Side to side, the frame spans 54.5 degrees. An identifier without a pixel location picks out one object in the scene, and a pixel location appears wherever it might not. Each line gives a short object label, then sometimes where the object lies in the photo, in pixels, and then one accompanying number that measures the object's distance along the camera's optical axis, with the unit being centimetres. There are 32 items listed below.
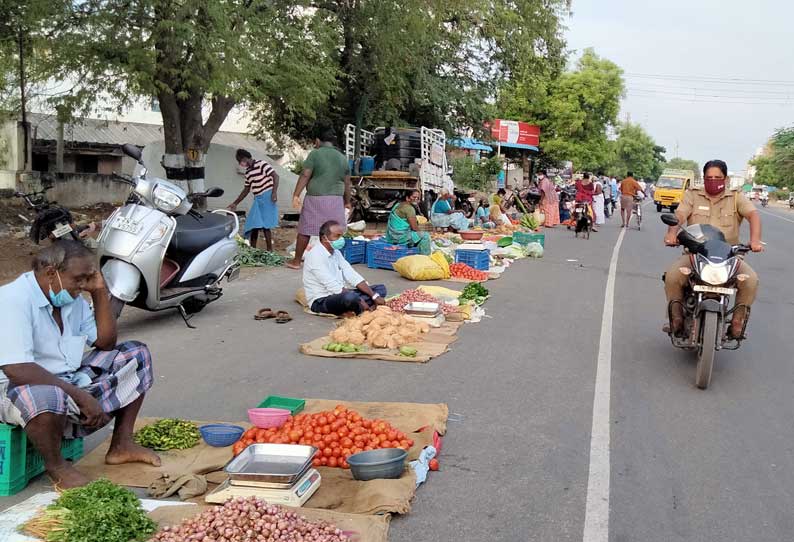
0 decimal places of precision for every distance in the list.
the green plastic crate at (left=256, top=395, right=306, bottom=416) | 542
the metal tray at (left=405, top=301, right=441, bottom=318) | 892
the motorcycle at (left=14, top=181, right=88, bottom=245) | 640
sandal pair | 896
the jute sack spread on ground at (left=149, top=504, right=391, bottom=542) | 365
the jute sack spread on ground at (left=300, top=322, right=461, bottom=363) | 729
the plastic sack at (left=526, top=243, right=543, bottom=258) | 1677
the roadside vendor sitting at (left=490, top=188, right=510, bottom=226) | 2212
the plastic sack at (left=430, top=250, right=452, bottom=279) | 1284
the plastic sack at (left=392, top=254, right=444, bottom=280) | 1253
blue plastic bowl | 479
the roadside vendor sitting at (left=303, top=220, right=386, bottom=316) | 884
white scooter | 745
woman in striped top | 1398
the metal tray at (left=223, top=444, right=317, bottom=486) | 391
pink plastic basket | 503
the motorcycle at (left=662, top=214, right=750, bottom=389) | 648
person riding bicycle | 2602
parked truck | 2016
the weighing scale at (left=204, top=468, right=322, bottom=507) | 389
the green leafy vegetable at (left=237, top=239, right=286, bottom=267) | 1337
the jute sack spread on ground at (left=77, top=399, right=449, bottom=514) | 400
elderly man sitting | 391
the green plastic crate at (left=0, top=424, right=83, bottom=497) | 398
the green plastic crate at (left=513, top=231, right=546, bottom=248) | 1762
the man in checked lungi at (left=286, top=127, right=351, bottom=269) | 1213
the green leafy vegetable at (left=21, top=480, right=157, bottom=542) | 346
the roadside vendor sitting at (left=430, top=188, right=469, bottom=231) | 1883
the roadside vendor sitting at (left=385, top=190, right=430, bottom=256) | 1364
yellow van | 4056
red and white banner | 4816
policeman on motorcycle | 716
